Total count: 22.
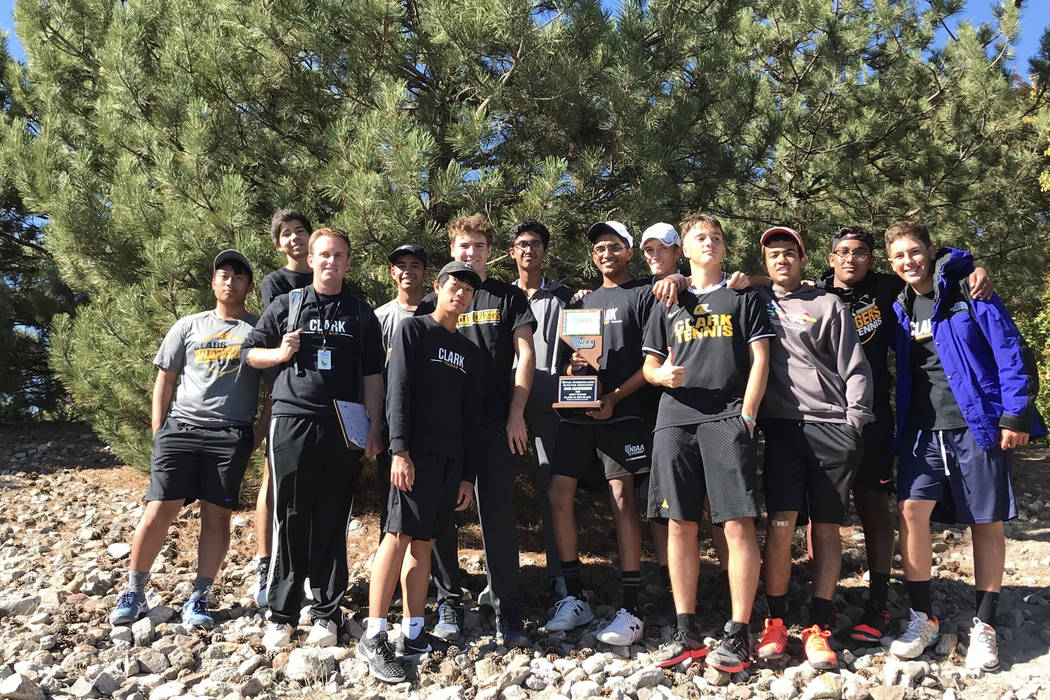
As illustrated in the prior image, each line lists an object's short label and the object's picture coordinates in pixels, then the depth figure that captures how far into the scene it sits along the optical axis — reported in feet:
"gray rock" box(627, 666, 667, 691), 10.62
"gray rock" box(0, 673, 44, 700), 9.89
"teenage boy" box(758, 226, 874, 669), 11.82
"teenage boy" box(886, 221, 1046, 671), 11.89
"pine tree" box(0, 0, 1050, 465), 14.61
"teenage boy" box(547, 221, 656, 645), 12.77
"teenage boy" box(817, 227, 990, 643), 13.08
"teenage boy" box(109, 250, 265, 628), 12.57
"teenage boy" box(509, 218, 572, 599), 13.75
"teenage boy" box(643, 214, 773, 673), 11.11
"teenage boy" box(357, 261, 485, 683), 11.16
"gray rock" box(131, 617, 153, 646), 11.91
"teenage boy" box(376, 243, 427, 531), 13.69
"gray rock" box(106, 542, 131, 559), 16.89
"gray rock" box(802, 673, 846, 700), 10.44
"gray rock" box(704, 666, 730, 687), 10.78
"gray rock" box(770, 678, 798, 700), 10.55
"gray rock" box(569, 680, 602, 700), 10.49
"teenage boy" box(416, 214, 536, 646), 12.19
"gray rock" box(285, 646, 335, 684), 10.89
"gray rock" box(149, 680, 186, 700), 10.33
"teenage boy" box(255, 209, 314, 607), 13.58
